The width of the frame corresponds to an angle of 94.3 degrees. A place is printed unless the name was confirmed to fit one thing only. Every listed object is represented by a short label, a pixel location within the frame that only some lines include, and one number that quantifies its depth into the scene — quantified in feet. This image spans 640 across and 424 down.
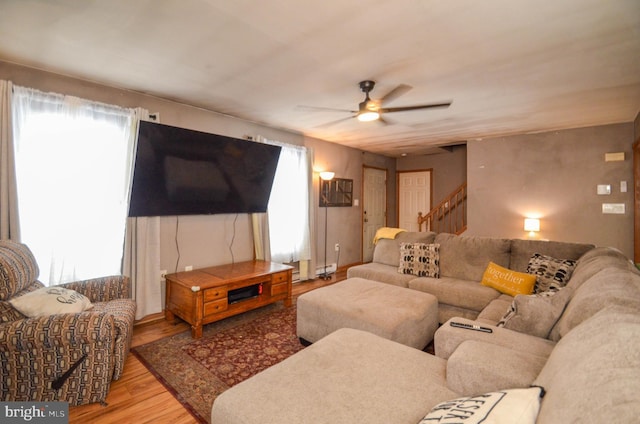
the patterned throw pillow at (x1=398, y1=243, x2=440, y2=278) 11.43
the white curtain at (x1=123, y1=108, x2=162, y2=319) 9.94
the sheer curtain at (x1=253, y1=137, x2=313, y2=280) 13.93
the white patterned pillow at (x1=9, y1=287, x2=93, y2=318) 6.29
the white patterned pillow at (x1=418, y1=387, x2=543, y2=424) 2.73
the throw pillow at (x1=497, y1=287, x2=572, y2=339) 5.77
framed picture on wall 17.40
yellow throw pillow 8.93
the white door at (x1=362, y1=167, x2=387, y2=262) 21.18
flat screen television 9.69
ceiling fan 8.36
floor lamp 17.13
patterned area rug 6.89
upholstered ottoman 7.39
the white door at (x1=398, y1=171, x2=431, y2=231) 22.52
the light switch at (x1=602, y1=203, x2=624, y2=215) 13.12
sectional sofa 2.48
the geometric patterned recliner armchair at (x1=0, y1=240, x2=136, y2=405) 5.92
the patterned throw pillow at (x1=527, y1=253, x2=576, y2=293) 8.40
